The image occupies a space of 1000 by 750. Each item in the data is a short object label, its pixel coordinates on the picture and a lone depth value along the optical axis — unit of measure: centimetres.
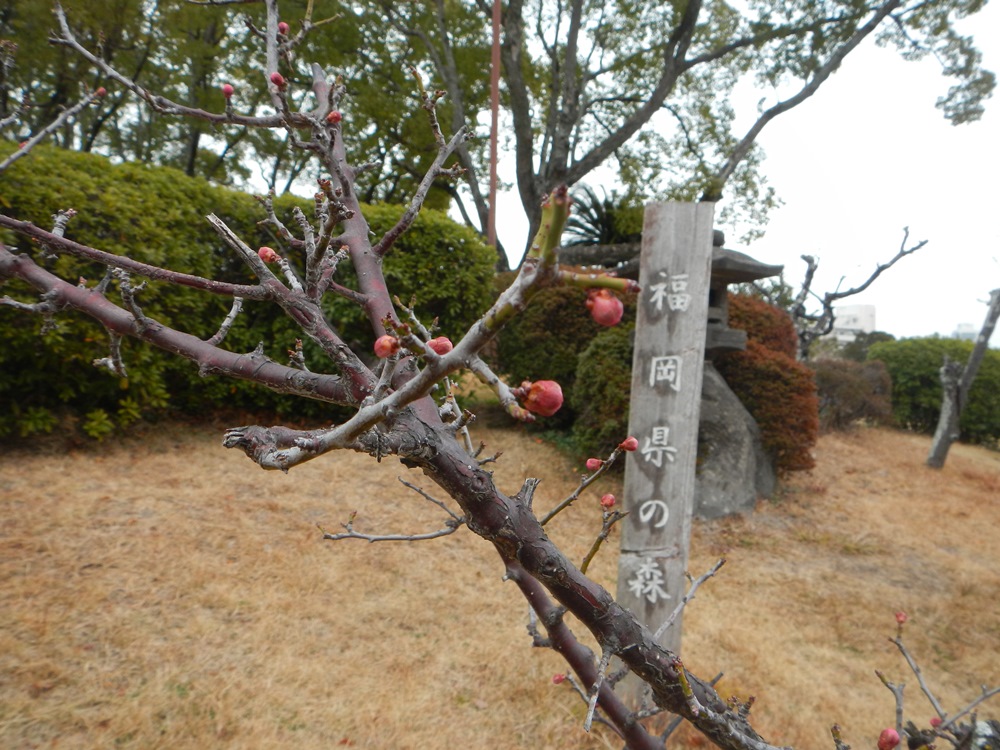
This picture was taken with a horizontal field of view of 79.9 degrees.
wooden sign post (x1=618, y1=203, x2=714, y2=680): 299
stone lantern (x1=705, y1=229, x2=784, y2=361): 509
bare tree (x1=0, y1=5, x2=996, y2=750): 47
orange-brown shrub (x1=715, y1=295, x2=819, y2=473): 609
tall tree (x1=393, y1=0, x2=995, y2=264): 1084
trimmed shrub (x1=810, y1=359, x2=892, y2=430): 974
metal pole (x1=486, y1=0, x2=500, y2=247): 768
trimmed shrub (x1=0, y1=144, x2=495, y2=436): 438
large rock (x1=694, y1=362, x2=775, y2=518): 550
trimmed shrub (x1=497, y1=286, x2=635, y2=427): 700
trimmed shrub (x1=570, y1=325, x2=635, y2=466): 562
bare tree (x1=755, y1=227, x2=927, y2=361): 857
